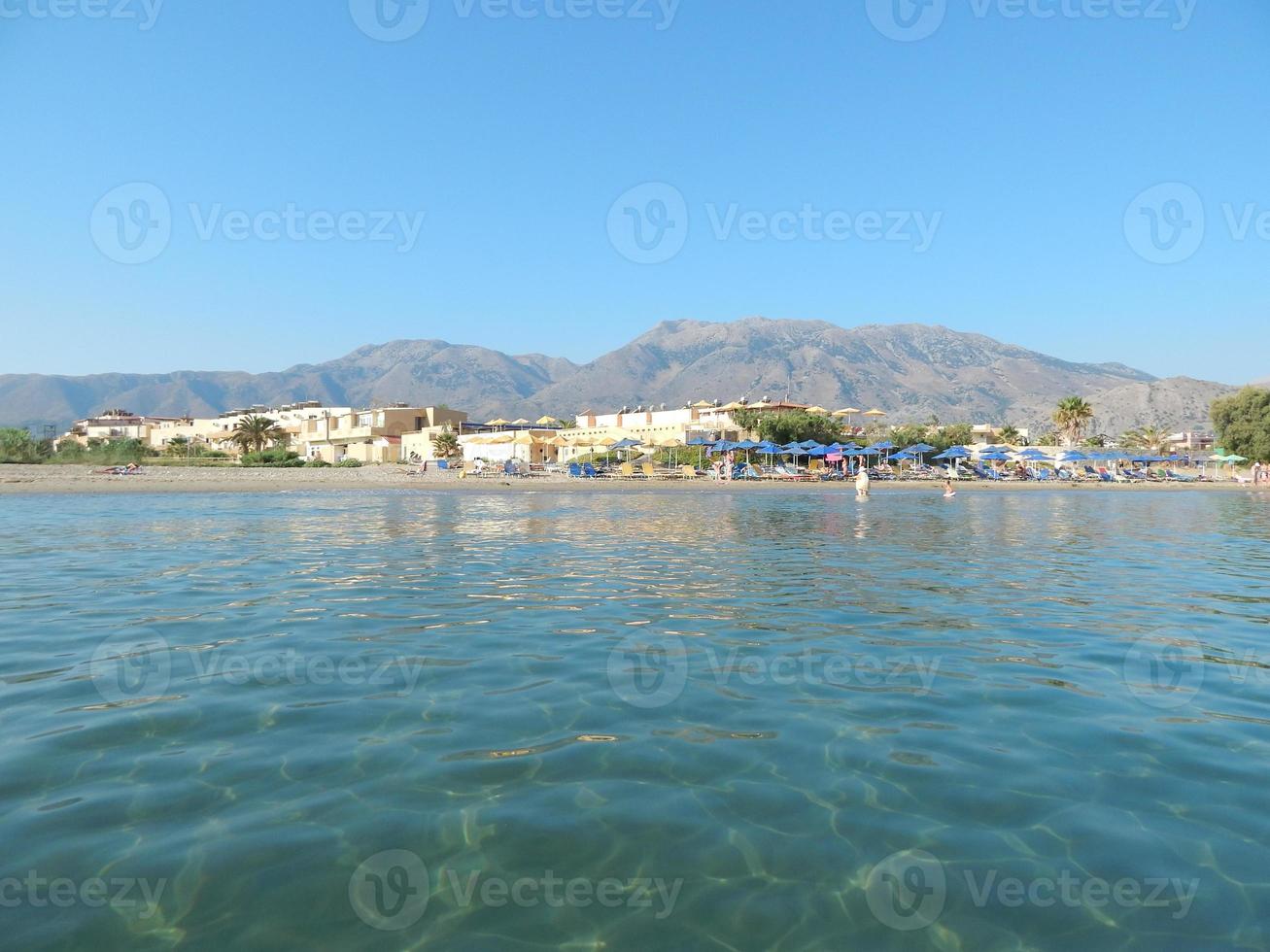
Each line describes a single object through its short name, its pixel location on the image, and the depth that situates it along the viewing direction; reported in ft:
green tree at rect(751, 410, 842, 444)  211.41
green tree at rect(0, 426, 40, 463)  180.45
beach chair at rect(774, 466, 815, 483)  175.89
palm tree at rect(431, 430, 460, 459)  216.13
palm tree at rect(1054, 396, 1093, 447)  238.27
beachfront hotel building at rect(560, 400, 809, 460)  225.35
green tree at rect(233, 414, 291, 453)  241.14
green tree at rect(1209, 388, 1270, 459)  200.95
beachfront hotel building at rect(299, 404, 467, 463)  249.96
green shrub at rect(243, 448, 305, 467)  206.49
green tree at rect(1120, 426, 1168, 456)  300.20
